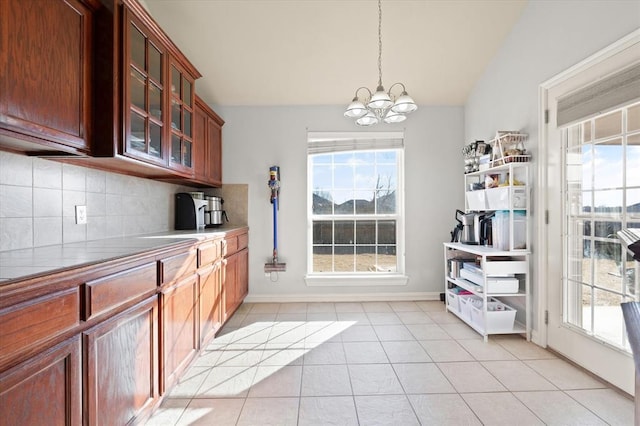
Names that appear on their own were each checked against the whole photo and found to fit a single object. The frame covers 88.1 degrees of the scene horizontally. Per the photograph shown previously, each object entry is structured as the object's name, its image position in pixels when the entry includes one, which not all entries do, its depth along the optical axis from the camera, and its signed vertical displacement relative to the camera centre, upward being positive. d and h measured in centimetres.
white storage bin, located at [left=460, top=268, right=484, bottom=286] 293 -59
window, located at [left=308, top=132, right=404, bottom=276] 408 -1
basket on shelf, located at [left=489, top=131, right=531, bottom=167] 279 +57
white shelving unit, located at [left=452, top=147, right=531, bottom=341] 279 -34
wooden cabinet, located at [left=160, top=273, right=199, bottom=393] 184 -71
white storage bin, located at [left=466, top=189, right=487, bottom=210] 309 +12
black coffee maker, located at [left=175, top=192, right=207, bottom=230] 331 +0
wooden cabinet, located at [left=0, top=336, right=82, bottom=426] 92 -54
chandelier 202 +69
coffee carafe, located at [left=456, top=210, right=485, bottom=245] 321 -15
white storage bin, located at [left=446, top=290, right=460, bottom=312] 336 -92
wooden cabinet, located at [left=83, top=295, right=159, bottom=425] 124 -67
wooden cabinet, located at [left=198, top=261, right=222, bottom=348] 247 -71
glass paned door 199 -3
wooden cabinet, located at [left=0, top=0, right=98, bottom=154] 120 +56
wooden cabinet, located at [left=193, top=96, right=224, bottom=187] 308 +68
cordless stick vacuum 379 +1
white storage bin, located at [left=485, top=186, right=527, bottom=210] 276 +13
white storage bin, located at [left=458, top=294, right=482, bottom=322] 311 -87
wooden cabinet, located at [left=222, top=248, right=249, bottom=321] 308 -69
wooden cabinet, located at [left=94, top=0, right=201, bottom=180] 166 +69
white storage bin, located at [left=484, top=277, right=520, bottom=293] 281 -63
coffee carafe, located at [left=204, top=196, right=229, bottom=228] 356 +0
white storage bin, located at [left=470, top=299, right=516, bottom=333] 280 -92
